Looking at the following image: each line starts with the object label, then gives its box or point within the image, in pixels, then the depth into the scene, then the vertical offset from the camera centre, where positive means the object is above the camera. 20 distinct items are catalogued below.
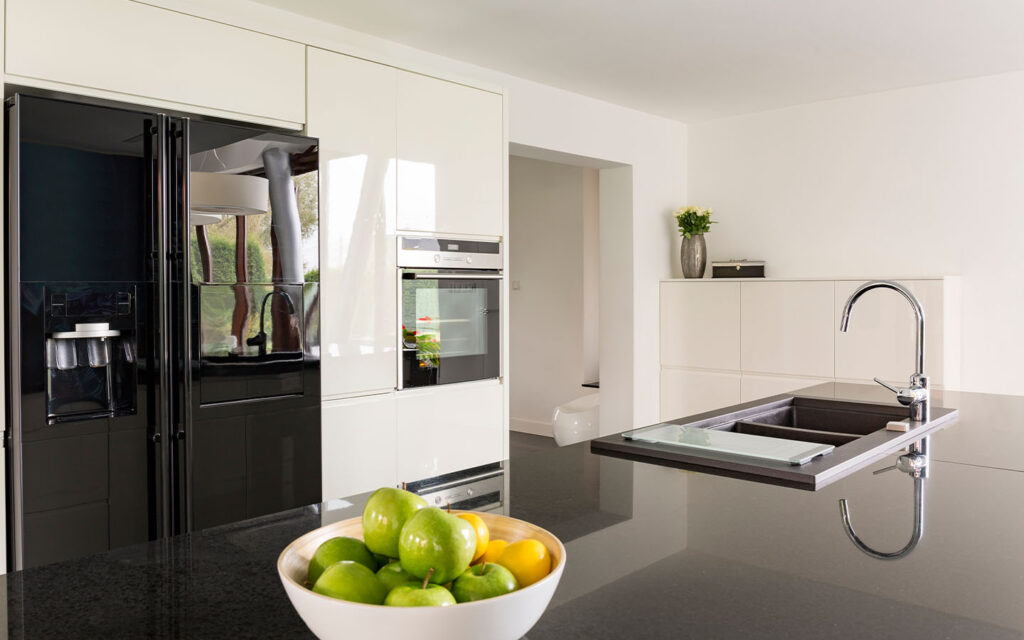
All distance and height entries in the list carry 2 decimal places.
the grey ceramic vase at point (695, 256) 5.61 +0.35
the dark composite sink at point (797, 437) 1.58 -0.32
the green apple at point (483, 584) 0.72 -0.25
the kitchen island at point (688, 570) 0.88 -0.34
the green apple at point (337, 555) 0.78 -0.24
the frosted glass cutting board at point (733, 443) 1.64 -0.30
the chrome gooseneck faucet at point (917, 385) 2.09 -0.21
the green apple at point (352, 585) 0.72 -0.25
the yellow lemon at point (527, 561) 0.77 -0.25
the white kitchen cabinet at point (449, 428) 3.31 -0.53
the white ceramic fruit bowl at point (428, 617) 0.68 -0.27
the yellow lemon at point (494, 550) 0.84 -0.25
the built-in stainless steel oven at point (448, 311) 3.29 -0.02
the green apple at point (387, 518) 0.78 -0.21
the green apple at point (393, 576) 0.74 -0.25
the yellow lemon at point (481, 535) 0.80 -0.23
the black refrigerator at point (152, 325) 2.24 -0.06
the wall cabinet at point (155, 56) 2.33 +0.79
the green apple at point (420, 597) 0.69 -0.25
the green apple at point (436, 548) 0.72 -0.22
